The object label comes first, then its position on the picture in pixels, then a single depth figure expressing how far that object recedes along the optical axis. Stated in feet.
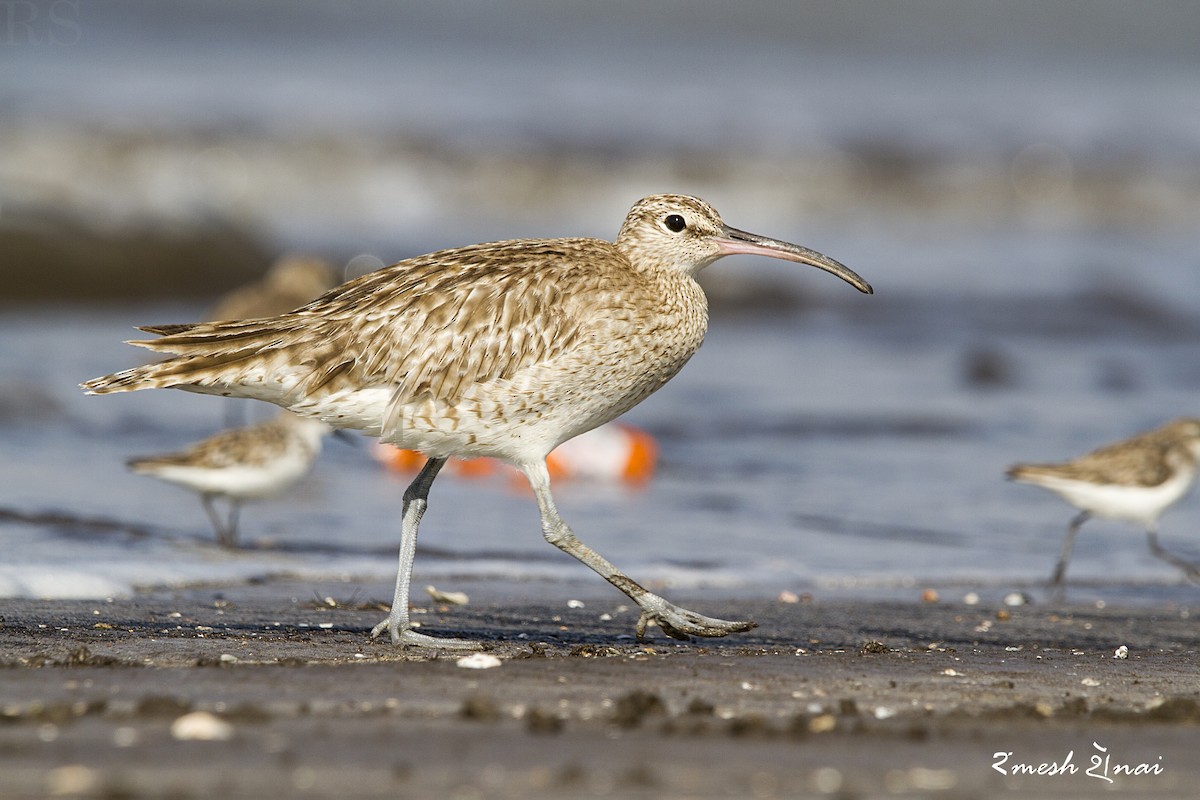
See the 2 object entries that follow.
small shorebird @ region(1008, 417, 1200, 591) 58.13
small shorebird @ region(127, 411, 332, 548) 57.26
